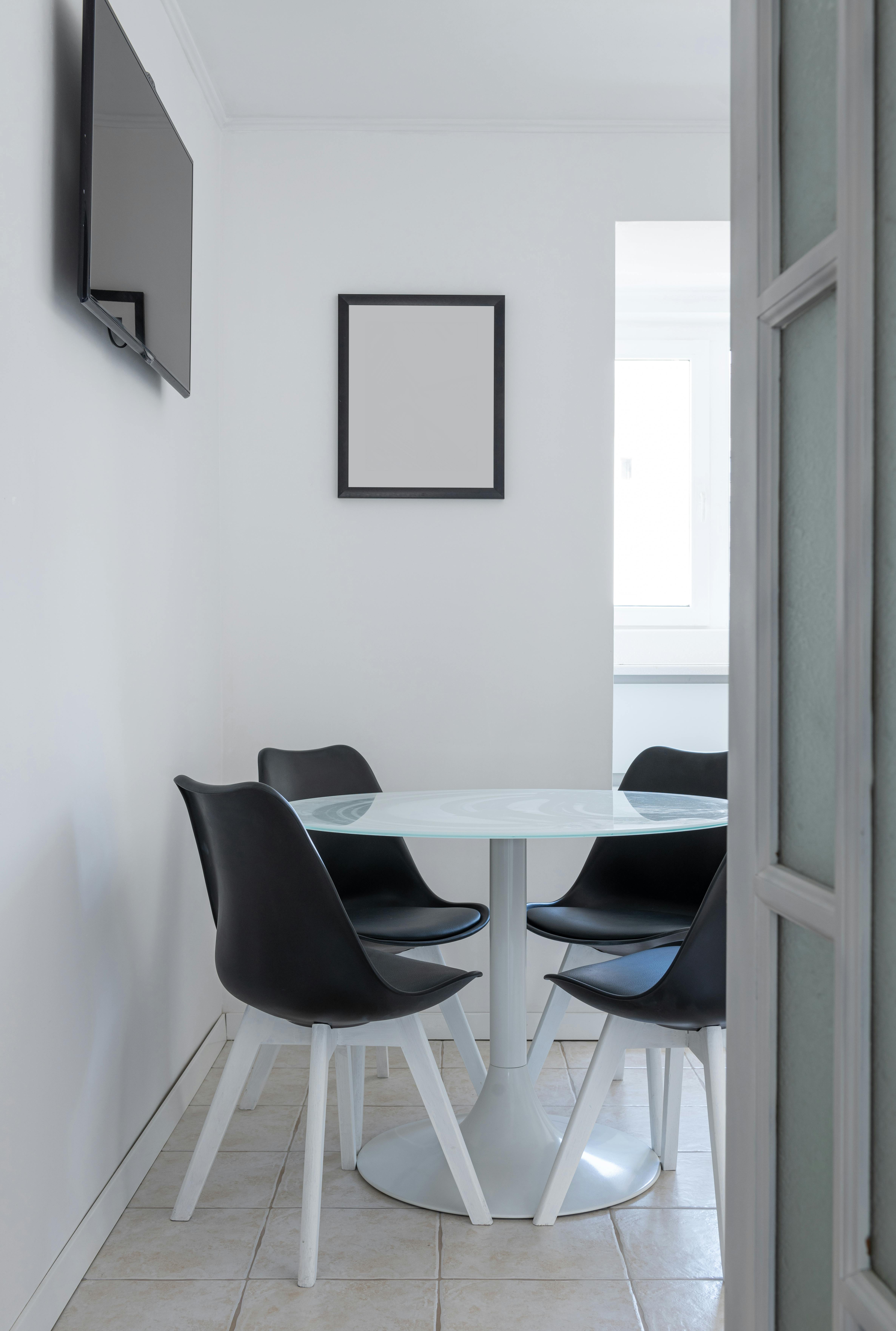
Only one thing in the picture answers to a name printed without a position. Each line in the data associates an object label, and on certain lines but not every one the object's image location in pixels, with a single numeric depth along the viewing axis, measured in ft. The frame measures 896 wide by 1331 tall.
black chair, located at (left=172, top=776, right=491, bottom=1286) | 5.79
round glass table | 6.70
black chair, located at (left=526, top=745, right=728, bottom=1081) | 7.72
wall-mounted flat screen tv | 5.53
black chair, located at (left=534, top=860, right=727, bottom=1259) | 5.88
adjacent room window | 12.17
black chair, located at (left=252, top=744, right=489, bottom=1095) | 7.73
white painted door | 2.20
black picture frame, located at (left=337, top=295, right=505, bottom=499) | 10.04
